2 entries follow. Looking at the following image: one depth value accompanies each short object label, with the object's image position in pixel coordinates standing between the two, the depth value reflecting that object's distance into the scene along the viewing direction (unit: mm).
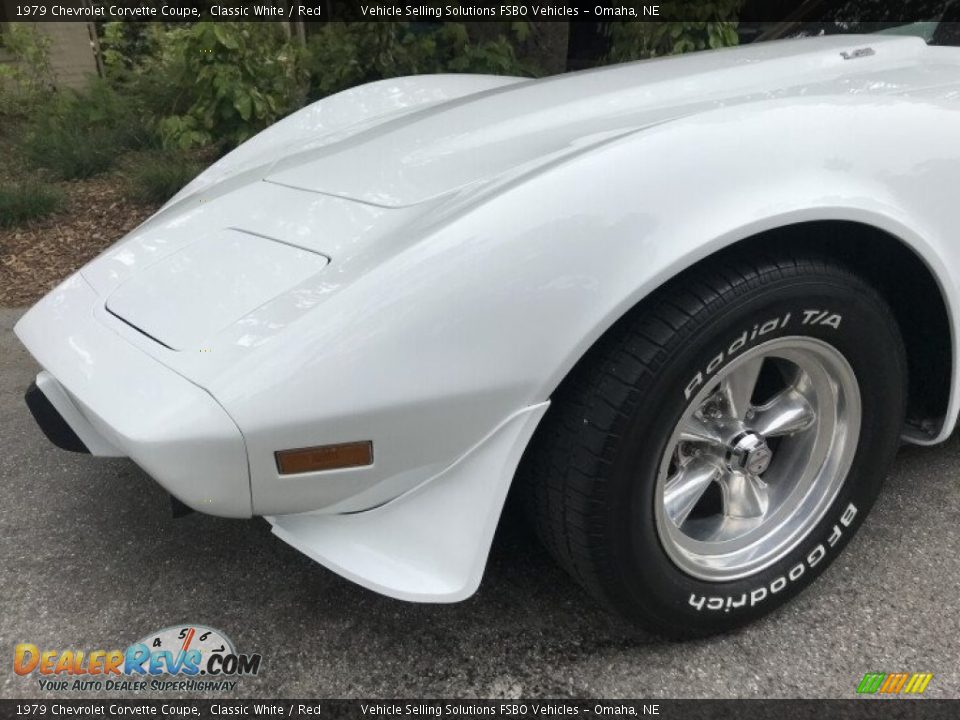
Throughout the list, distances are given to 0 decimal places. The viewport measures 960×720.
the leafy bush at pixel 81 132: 5508
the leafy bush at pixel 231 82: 4594
